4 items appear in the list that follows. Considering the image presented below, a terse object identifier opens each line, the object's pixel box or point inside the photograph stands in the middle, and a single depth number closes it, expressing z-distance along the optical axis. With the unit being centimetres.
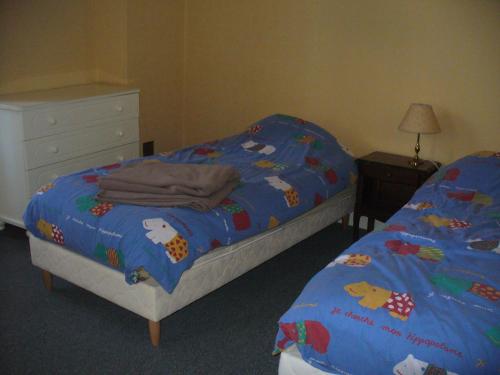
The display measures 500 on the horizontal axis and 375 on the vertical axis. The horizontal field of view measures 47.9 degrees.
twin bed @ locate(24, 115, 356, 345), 235
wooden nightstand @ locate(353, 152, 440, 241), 343
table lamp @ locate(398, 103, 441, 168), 335
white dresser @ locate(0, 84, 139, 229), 329
